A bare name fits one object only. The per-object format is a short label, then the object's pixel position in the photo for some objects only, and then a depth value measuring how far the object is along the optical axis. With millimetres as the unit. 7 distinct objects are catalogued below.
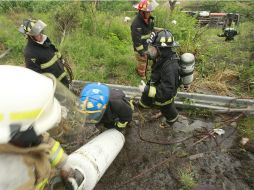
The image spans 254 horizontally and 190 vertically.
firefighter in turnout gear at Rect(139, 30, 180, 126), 4113
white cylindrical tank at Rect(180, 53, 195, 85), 4336
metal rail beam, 4953
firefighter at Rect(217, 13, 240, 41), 7279
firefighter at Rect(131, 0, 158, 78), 5852
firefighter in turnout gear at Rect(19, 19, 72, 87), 4574
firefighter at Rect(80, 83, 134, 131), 3219
